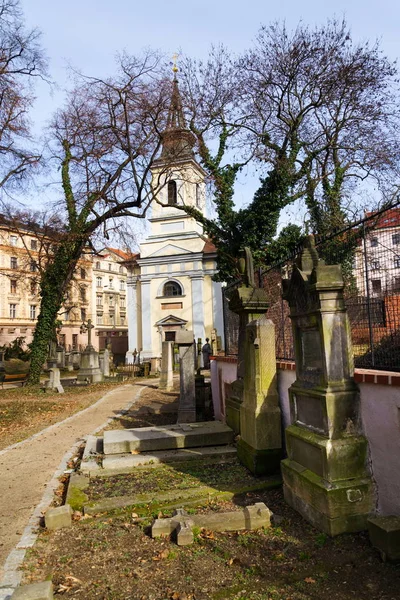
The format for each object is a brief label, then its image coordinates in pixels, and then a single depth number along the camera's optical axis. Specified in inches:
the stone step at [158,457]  243.6
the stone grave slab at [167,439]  267.7
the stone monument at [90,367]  837.8
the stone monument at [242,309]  266.8
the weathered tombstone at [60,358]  1288.0
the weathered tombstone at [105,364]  935.7
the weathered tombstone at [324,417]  157.5
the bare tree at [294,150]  684.1
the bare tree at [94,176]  697.0
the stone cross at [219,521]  164.4
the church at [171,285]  1298.0
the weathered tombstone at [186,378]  371.2
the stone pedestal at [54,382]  687.7
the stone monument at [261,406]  225.6
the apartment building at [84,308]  1893.5
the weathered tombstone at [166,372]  699.3
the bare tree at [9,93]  551.5
